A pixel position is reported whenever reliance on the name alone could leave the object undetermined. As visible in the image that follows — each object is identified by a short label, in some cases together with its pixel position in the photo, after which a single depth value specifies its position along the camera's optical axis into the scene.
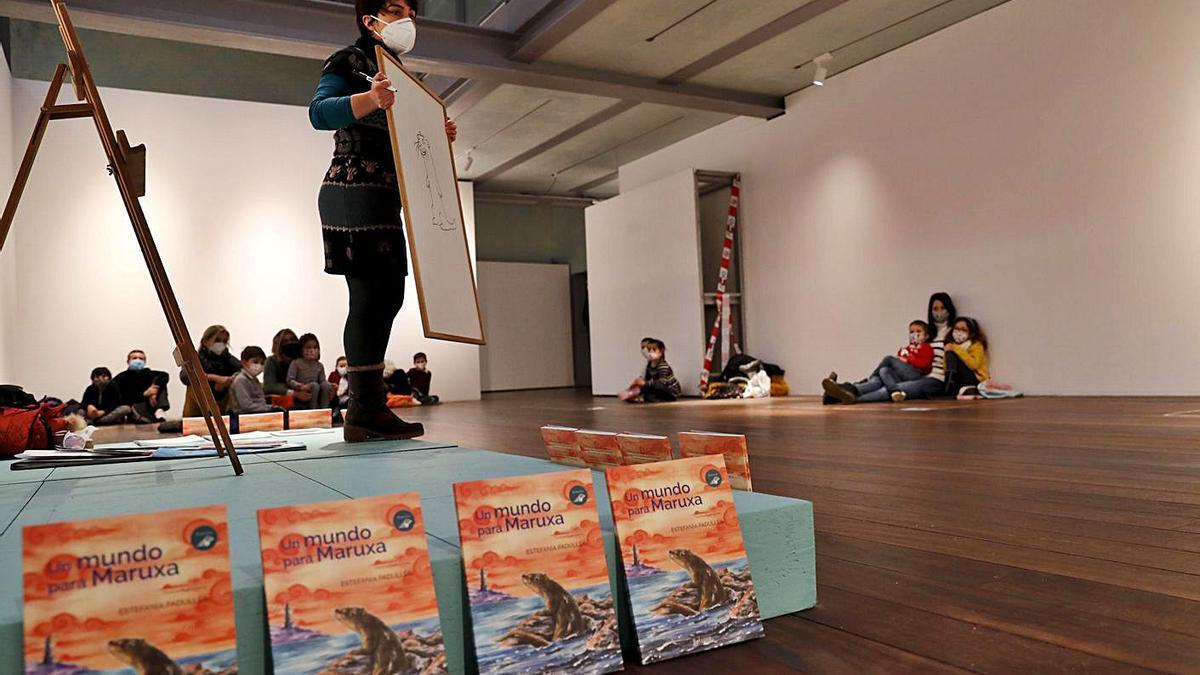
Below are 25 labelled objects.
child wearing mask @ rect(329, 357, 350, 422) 8.12
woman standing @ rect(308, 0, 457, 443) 2.19
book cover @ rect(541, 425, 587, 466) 1.65
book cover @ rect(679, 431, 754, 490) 1.27
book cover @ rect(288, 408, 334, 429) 3.46
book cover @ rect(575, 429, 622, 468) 1.47
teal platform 0.85
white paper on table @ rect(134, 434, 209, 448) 2.64
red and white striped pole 8.65
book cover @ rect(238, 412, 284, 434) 3.35
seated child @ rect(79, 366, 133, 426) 7.36
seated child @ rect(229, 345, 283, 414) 5.43
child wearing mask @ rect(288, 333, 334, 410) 6.77
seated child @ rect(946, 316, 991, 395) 6.17
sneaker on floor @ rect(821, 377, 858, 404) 6.06
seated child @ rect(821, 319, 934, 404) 6.11
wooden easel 1.62
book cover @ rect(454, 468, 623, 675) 0.85
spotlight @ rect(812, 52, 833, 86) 6.97
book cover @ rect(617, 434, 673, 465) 1.32
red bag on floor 2.46
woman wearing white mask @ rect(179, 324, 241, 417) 5.84
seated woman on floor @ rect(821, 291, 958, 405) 6.09
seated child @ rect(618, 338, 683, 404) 7.98
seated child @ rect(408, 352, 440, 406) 9.36
